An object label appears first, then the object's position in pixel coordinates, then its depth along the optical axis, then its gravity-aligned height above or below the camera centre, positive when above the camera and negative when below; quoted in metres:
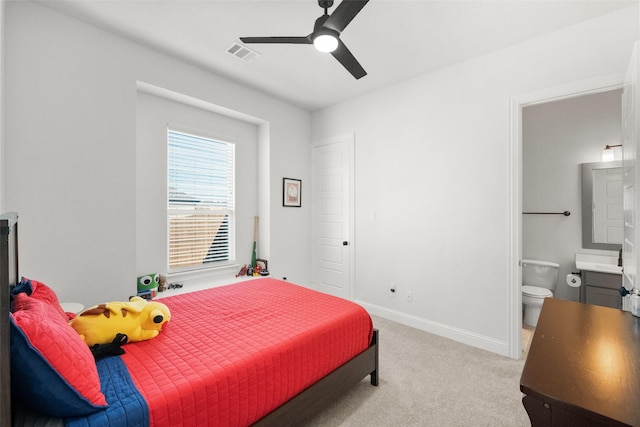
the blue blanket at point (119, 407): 1.04 -0.73
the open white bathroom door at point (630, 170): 1.56 +0.27
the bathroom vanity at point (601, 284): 2.87 -0.69
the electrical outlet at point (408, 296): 3.34 -0.94
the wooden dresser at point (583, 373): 0.77 -0.50
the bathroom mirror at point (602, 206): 3.22 +0.11
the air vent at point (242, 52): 2.68 +1.54
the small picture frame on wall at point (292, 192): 4.05 +0.31
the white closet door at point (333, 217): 3.95 -0.04
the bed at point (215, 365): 1.03 -0.72
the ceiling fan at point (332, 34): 1.59 +1.12
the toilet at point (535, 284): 3.20 -0.82
